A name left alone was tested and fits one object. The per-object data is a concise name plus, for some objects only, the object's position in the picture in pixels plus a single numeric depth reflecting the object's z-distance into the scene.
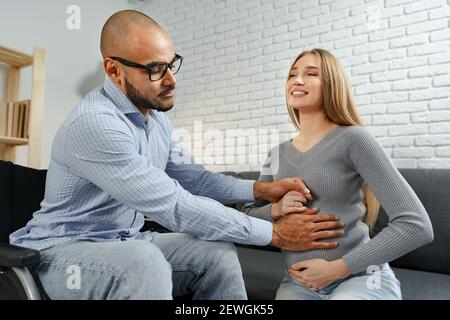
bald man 0.97
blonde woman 1.07
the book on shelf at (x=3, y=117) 2.88
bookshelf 2.93
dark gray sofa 1.56
